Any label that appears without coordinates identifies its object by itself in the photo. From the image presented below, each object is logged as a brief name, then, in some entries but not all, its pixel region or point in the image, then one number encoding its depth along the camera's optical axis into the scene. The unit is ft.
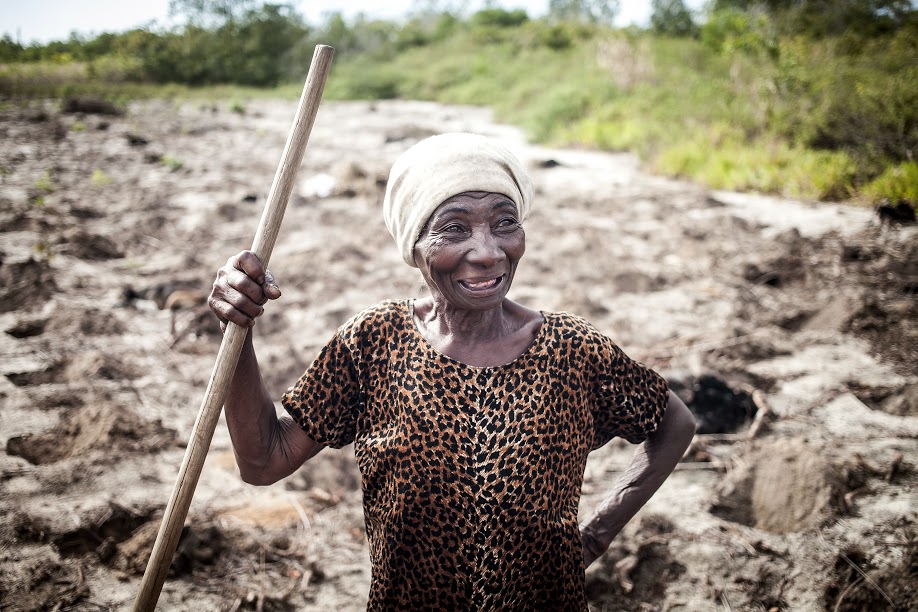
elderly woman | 4.09
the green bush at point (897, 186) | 19.50
